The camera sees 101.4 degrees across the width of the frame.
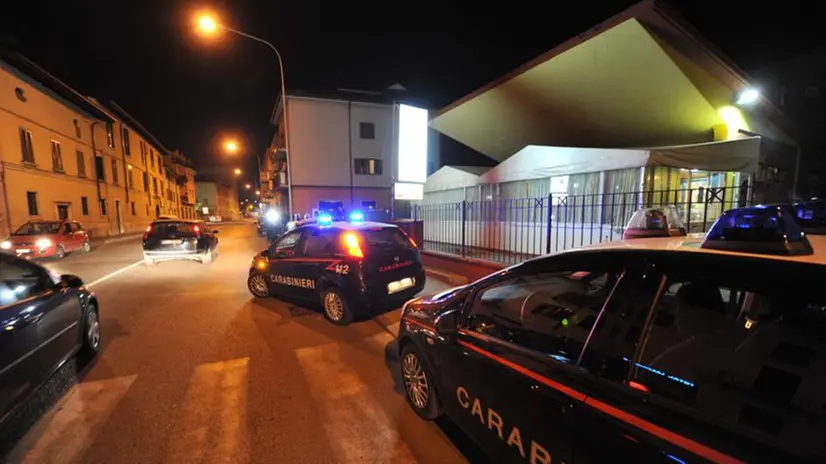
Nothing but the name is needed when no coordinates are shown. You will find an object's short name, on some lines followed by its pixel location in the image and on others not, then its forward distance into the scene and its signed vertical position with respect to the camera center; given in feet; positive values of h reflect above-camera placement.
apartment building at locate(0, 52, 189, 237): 52.29 +10.16
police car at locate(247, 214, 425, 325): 17.07 -3.41
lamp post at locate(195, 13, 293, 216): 32.01 +17.37
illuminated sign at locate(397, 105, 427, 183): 45.06 +8.06
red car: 38.14 -3.99
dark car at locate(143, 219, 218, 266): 34.09 -3.66
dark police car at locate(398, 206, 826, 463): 3.96 -2.40
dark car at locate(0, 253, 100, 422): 8.43 -3.60
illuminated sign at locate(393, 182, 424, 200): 43.73 +1.72
